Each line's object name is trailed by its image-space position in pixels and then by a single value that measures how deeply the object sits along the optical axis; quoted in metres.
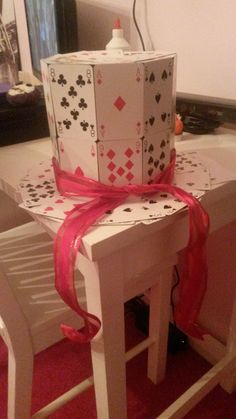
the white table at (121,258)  0.48
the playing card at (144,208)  0.49
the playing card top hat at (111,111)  0.47
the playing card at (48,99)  0.51
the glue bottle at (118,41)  0.78
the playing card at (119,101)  0.47
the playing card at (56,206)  0.50
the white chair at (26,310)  0.63
